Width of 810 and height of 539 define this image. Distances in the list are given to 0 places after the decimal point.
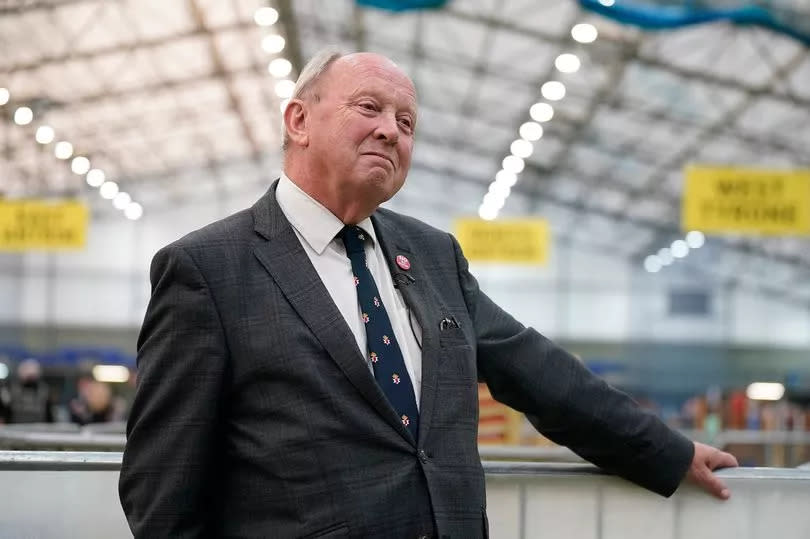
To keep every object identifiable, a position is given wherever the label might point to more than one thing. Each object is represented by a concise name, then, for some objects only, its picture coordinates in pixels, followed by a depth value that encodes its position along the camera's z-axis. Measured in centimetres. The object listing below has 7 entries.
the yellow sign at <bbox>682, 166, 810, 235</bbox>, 1354
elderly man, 201
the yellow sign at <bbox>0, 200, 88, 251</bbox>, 1841
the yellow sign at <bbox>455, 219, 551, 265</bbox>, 1995
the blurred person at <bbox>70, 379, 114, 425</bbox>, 1102
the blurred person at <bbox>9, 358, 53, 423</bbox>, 1213
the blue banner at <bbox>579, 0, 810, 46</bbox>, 914
